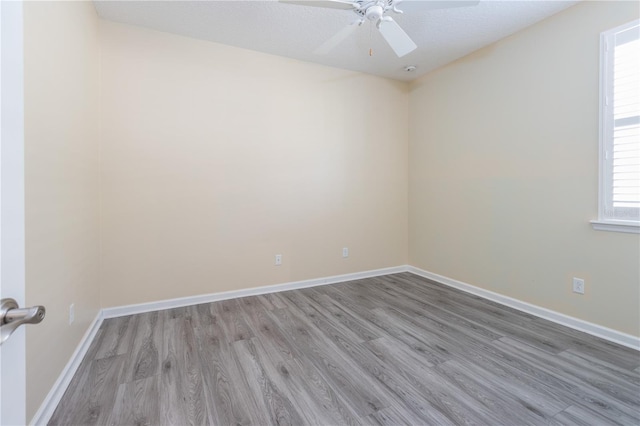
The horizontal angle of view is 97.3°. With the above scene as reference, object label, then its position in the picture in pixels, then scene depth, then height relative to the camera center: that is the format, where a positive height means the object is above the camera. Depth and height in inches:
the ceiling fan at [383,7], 70.1 +51.9
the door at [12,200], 19.7 +0.6
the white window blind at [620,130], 81.4 +24.2
